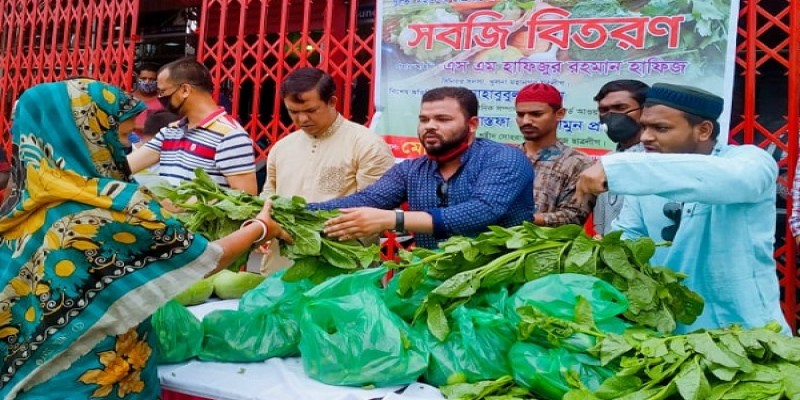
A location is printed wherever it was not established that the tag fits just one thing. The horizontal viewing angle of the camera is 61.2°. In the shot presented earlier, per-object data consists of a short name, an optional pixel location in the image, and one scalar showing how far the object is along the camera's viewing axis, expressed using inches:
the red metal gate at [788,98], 120.4
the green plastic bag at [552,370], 54.9
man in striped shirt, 115.5
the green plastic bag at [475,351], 59.9
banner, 121.3
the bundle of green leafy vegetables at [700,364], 49.9
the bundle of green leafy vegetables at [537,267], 63.8
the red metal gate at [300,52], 165.9
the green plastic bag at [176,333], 69.6
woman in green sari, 55.2
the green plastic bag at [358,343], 60.6
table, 60.2
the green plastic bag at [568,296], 59.7
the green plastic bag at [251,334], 69.6
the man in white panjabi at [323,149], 117.6
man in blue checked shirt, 81.4
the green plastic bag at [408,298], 69.1
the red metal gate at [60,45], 202.5
